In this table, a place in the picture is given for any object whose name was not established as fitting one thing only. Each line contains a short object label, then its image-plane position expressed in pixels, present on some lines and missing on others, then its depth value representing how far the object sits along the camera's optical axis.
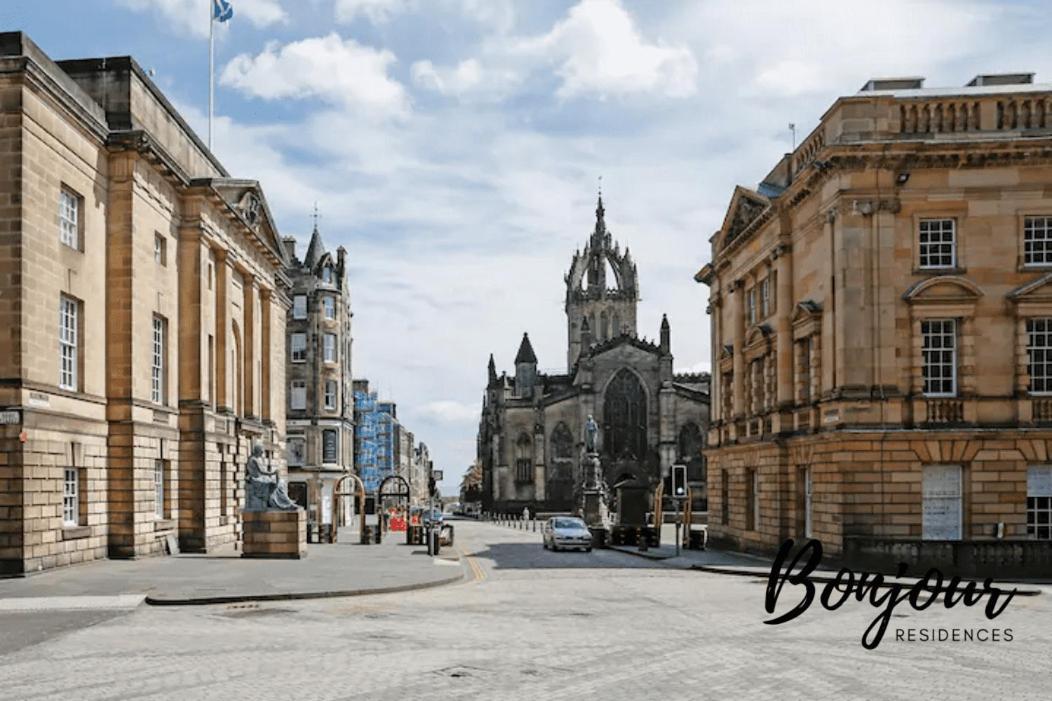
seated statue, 34.25
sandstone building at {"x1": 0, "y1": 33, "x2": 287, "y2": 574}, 26.80
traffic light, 37.84
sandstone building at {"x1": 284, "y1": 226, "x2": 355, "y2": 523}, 77.12
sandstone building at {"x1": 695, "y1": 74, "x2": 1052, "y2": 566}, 30.67
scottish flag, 41.50
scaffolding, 126.44
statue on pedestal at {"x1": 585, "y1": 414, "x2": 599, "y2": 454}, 74.25
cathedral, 104.81
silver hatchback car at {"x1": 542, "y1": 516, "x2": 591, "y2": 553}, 43.16
